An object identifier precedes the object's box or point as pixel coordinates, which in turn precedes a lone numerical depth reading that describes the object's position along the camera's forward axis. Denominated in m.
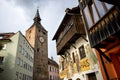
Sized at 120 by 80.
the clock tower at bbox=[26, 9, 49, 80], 25.06
